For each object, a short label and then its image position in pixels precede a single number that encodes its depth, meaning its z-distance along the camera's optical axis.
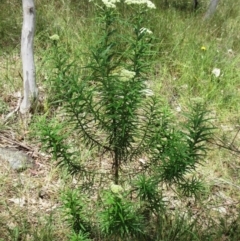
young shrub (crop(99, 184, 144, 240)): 2.11
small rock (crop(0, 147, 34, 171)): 3.22
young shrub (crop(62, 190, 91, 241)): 2.29
